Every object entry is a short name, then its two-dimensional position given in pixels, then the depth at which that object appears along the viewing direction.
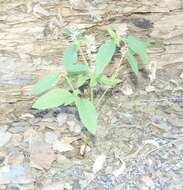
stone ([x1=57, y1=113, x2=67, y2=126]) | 0.85
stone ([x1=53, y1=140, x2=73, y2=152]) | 0.80
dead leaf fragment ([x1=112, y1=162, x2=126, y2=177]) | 0.77
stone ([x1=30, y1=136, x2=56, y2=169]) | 0.78
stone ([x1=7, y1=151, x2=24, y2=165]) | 0.79
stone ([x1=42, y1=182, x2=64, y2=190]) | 0.75
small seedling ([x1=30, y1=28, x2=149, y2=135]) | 0.72
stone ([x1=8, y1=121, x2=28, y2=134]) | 0.84
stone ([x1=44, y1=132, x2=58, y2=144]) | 0.82
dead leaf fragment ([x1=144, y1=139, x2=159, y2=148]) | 0.80
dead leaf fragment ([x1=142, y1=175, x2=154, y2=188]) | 0.75
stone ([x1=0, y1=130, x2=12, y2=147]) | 0.82
